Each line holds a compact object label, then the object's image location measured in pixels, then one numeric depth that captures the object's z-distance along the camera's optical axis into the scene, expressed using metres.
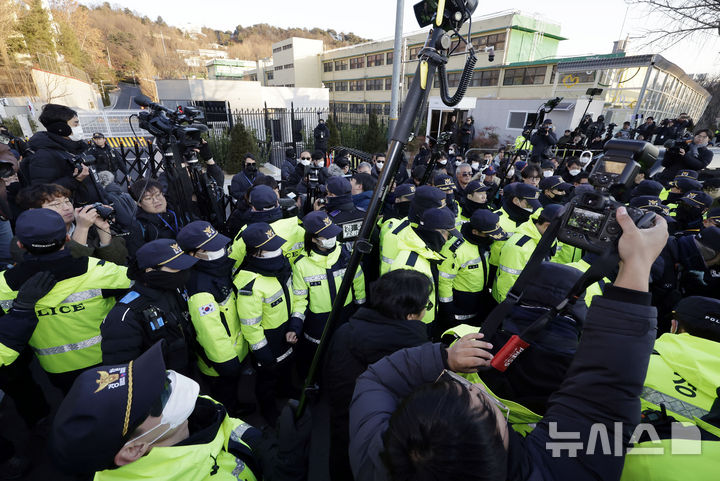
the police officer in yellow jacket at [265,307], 2.65
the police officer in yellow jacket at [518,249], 3.18
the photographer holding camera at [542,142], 9.40
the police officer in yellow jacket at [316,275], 3.03
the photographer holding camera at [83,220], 2.93
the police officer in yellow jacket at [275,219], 3.79
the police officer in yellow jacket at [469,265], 3.36
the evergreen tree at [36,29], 24.72
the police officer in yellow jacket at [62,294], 2.22
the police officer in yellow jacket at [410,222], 3.53
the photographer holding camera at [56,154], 3.79
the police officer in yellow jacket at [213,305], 2.47
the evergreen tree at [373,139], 14.62
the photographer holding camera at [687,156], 7.28
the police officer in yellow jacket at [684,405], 1.05
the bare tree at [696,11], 9.31
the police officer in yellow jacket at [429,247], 3.04
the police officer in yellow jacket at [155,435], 1.03
